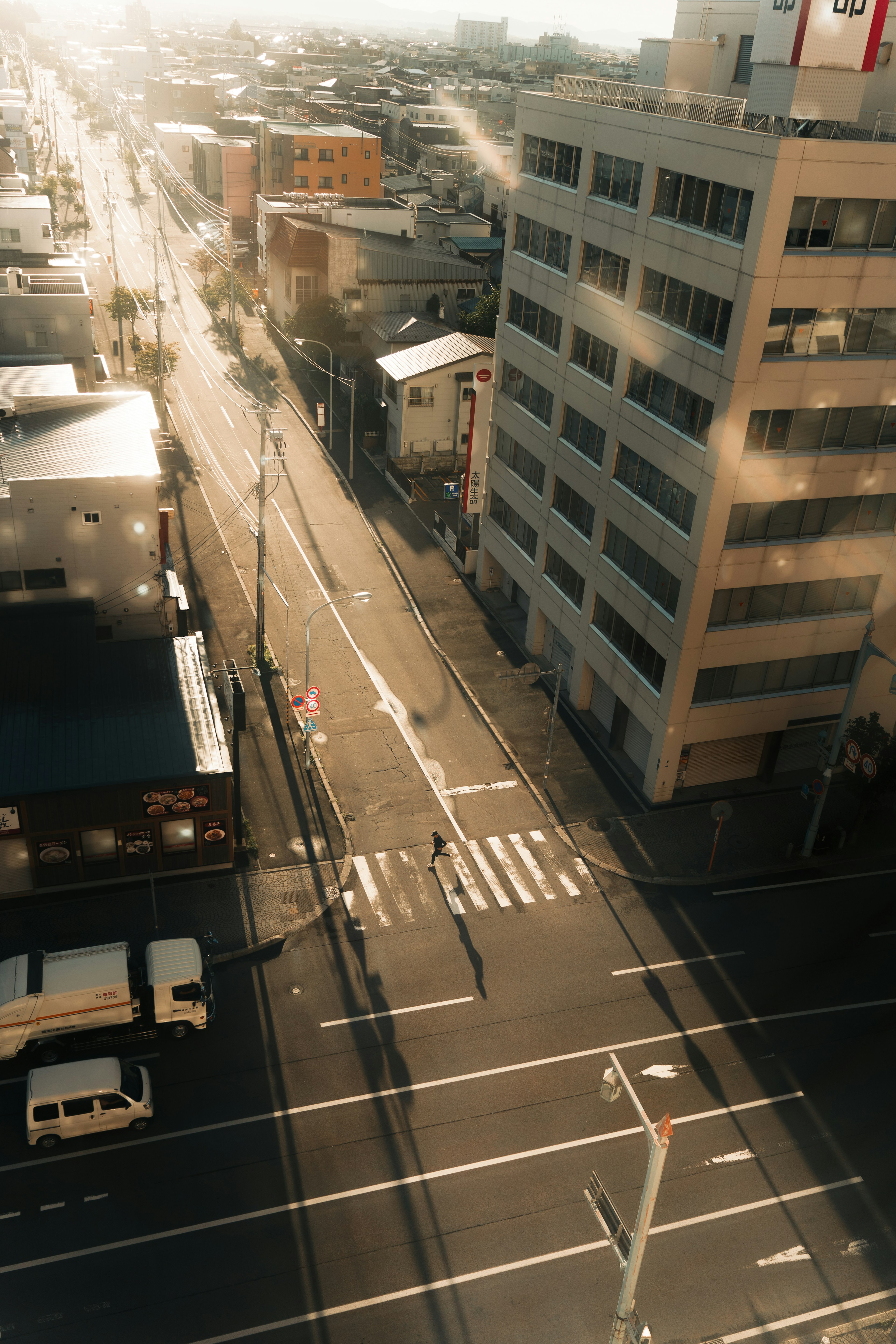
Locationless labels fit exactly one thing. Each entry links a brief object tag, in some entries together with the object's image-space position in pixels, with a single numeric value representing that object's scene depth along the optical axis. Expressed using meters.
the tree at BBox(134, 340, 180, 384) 85.38
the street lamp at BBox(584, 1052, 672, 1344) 17.52
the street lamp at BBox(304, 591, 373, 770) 41.31
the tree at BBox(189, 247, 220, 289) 123.50
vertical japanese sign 56.00
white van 27.38
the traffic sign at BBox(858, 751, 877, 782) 37.28
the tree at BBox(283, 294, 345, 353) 91.12
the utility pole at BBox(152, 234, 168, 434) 81.00
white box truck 29.61
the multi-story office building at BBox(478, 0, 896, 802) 34.19
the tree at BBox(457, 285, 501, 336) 90.69
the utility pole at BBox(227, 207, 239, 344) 100.88
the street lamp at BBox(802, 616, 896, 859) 37.41
